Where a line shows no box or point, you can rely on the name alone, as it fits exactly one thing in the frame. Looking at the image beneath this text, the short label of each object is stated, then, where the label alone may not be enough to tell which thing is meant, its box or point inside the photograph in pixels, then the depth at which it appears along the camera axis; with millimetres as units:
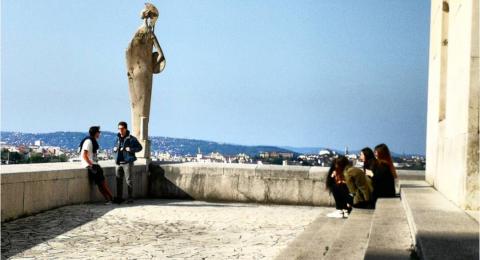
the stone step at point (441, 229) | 3703
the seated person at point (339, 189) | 9602
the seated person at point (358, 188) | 9219
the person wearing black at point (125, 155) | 12211
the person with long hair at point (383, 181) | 9438
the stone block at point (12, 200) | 8844
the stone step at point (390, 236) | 4402
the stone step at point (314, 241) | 6035
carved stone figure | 13648
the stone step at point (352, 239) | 5567
